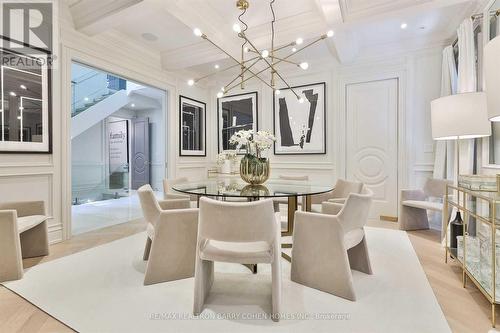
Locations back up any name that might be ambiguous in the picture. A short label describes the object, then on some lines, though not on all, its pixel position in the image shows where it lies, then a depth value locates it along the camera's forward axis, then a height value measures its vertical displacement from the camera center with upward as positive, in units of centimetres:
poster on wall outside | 739 +68
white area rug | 158 -98
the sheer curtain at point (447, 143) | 352 +28
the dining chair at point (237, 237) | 153 -45
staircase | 590 +164
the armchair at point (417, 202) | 357 -53
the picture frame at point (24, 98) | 273 +74
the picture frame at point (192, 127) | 510 +78
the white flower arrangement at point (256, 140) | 274 +26
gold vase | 274 -5
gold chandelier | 233 +178
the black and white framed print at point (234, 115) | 542 +106
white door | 427 +41
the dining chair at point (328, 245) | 188 -62
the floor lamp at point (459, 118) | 236 +44
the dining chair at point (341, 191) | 285 -33
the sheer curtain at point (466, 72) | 280 +103
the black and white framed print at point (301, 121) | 477 +83
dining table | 222 -25
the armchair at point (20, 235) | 214 -67
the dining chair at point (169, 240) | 208 -63
